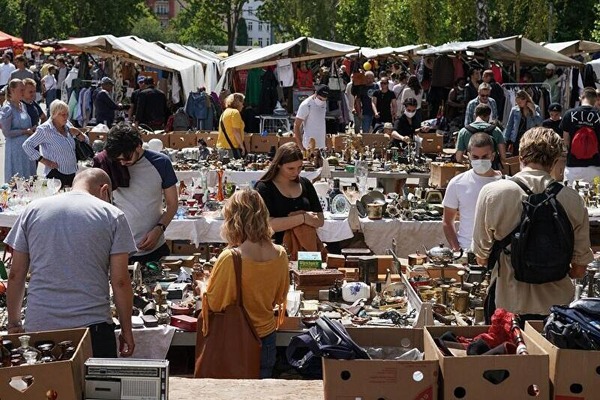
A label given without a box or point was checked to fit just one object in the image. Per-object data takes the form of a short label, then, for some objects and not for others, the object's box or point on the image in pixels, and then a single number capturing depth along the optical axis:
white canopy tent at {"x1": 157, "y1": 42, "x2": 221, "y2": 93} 22.86
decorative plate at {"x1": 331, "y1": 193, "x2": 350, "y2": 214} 9.10
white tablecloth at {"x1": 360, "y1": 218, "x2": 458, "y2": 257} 8.90
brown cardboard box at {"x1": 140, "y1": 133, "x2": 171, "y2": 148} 14.33
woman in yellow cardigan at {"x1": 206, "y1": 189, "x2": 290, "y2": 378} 5.34
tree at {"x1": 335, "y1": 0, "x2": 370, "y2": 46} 51.12
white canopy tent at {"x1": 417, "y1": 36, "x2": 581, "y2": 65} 17.62
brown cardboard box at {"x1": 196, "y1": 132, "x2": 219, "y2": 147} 14.41
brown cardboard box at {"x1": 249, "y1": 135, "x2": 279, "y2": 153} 14.00
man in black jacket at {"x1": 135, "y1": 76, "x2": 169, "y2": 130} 17.95
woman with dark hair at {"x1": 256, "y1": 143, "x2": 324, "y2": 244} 7.06
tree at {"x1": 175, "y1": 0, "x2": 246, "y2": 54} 55.78
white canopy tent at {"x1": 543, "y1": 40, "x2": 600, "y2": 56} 21.39
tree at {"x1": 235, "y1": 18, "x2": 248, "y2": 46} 102.28
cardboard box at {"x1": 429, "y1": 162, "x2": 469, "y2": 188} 11.00
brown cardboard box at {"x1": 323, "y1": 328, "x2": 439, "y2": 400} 3.64
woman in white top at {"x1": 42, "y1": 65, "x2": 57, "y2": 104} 25.84
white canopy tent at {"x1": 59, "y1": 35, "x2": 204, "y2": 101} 19.00
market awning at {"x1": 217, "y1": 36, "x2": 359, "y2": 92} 18.58
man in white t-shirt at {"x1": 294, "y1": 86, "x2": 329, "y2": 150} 12.64
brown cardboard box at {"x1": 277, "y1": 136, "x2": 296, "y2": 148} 13.87
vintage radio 3.57
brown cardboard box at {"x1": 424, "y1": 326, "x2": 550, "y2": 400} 3.63
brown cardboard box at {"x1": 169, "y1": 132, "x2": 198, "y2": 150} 14.48
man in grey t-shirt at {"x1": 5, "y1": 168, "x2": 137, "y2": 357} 4.61
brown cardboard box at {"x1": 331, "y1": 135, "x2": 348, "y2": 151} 13.88
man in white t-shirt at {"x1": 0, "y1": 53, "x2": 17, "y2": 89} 25.53
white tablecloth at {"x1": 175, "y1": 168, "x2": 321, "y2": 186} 11.70
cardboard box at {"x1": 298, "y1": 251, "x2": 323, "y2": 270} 6.96
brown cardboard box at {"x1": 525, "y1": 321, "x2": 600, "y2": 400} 3.66
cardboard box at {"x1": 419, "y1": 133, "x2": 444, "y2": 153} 13.97
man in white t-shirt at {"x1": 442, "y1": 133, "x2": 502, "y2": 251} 7.28
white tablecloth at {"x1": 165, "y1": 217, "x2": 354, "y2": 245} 8.69
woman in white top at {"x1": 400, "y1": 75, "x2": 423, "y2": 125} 19.74
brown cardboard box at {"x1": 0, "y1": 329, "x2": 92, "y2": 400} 3.56
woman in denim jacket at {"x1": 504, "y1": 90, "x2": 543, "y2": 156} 14.27
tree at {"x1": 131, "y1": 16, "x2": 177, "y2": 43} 94.38
